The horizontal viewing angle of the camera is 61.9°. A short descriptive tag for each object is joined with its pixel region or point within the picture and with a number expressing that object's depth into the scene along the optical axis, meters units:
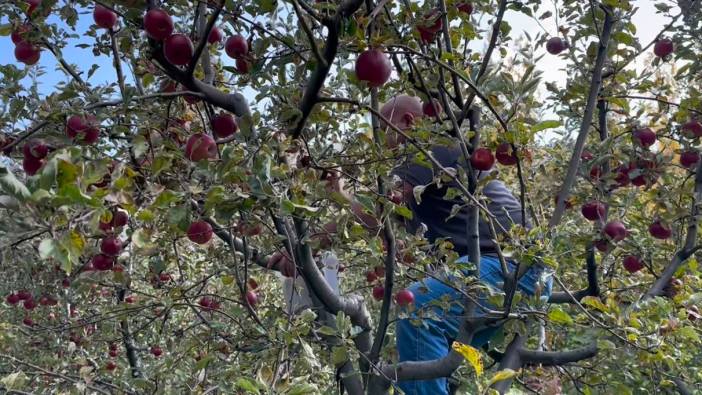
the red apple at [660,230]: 2.09
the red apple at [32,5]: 1.54
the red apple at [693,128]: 2.12
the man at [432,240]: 1.97
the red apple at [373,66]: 1.29
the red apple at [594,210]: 1.96
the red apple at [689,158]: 2.16
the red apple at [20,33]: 1.58
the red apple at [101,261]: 1.61
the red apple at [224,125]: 1.54
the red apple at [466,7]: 1.66
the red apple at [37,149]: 1.27
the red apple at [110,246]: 1.48
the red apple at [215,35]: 1.80
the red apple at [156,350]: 3.30
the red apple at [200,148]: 1.29
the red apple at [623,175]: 1.99
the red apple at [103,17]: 1.62
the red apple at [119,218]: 1.28
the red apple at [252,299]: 2.28
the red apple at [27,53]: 1.70
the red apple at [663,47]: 2.31
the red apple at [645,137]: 1.99
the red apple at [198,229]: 1.38
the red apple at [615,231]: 1.86
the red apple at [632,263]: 2.20
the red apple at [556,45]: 2.28
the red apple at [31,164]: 1.30
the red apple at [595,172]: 1.94
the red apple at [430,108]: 1.68
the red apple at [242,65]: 1.59
